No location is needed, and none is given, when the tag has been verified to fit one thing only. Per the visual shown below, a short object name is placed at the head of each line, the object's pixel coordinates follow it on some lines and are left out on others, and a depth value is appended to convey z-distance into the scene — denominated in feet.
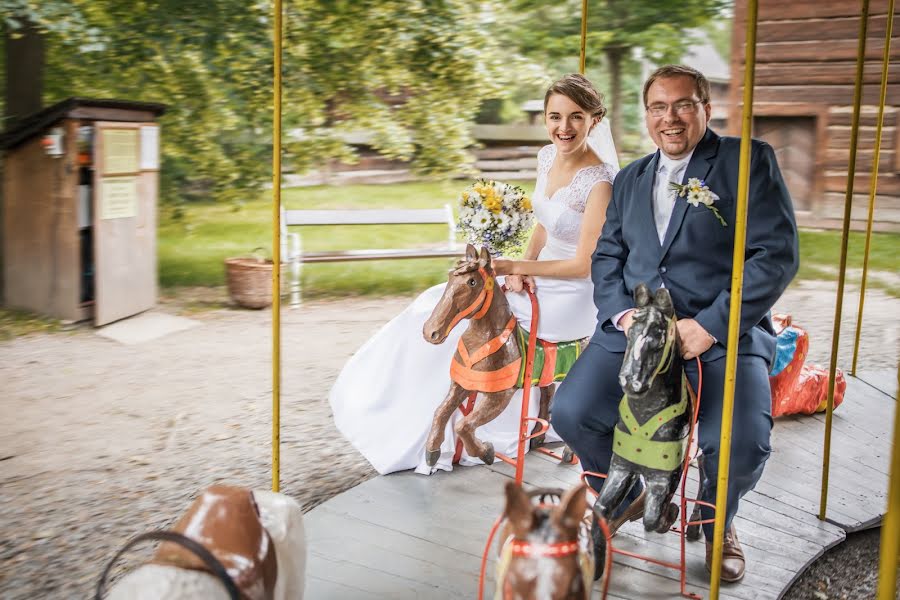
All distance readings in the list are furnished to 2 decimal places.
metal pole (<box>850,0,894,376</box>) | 11.93
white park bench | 26.61
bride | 11.91
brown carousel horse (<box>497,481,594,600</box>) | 6.10
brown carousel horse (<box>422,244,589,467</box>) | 11.23
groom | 9.63
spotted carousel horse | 6.17
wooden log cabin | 34.19
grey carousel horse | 8.48
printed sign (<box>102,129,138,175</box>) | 22.22
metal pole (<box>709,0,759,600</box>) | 7.25
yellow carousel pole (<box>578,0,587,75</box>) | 11.97
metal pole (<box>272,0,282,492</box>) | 9.12
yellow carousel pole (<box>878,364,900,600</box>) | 5.81
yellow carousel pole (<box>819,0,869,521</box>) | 10.34
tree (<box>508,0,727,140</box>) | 37.47
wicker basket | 25.85
